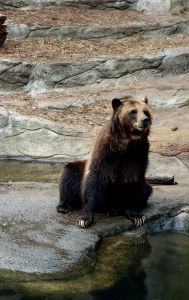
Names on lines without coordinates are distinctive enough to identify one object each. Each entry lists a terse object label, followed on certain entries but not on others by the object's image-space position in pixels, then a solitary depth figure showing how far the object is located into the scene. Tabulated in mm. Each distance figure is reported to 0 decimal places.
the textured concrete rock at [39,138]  10781
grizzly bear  6027
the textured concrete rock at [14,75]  13773
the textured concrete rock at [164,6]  17297
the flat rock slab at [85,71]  13727
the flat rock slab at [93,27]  16047
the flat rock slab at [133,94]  12148
